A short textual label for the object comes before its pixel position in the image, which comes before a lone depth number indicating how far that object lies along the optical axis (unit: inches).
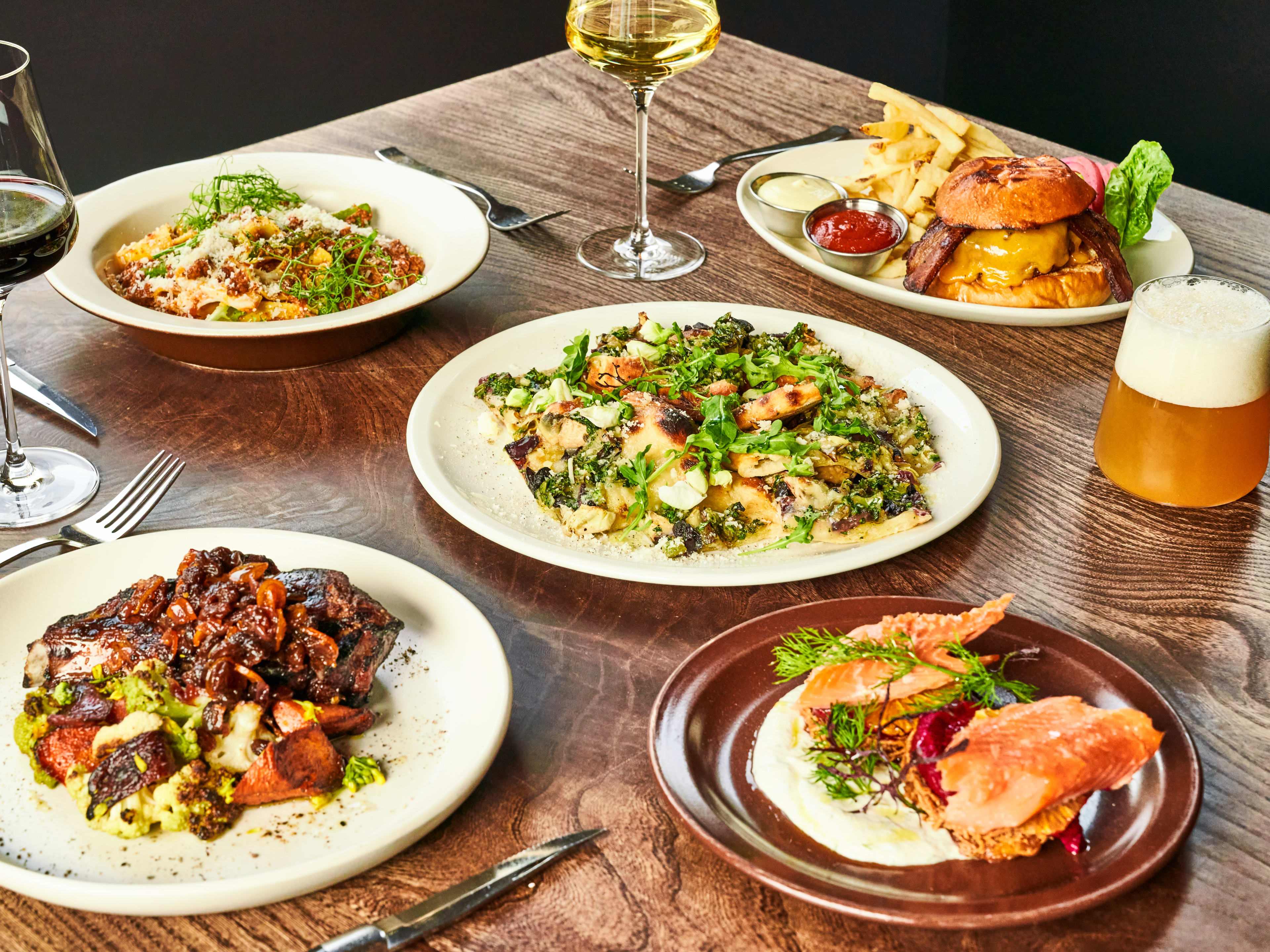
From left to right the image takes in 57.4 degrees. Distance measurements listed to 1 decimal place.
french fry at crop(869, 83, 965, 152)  103.2
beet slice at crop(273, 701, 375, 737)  49.2
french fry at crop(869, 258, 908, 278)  99.5
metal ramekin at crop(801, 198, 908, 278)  97.4
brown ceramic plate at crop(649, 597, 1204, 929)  43.0
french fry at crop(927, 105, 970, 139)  104.0
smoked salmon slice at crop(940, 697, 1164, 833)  44.6
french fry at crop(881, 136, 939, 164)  104.4
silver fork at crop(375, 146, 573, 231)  107.9
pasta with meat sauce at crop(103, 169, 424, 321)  86.5
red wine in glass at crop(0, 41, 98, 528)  63.0
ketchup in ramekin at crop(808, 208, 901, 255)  99.4
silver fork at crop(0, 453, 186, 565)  65.9
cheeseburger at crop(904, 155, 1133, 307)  89.3
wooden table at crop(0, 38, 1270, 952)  46.6
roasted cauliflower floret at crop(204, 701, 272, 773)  49.0
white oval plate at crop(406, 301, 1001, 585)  63.6
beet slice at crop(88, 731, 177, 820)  47.3
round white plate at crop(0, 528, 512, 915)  43.8
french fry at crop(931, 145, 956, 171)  103.2
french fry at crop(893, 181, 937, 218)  102.0
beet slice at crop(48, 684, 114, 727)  50.0
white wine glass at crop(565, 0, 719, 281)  90.5
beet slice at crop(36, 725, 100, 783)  49.5
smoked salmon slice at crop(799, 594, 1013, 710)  49.2
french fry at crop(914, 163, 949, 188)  101.6
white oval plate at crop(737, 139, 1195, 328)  91.5
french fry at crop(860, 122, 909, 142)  106.5
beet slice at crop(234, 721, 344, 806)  47.8
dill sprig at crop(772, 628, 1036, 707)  49.2
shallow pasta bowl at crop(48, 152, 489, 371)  82.5
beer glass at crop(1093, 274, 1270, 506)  65.5
